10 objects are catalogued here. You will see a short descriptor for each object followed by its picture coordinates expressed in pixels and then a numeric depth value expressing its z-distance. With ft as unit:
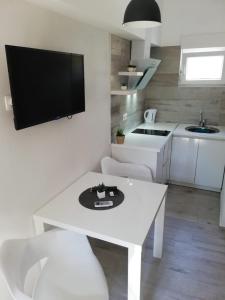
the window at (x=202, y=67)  10.97
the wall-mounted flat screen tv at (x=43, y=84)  4.08
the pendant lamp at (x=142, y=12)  4.45
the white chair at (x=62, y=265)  4.29
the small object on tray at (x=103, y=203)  5.58
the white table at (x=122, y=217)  4.54
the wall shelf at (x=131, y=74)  8.69
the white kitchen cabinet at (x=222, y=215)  8.31
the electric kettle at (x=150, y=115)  12.29
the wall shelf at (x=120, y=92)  8.32
